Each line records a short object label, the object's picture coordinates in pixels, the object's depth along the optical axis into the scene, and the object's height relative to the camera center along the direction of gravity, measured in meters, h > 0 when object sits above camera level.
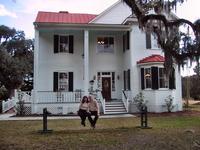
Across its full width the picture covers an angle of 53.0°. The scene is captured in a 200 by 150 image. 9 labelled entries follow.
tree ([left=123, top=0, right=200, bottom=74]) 7.56 +2.20
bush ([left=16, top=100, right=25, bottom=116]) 13.63 -1.52
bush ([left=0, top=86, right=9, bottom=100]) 18.23 -0.77
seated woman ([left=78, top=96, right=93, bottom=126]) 8.15 -1.02
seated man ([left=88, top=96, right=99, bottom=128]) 8.24 -0.95
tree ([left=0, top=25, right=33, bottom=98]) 23.42 +3.31
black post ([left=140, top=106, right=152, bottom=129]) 8.14 -1.19
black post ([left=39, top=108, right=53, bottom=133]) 7.46 -1.39
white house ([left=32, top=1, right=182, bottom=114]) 14.06 +1.52
